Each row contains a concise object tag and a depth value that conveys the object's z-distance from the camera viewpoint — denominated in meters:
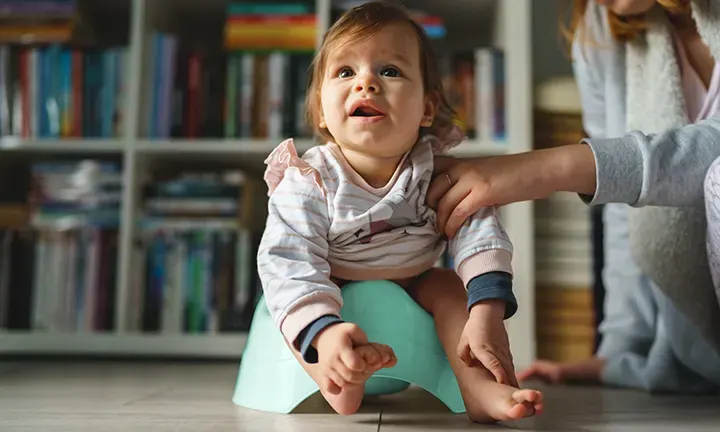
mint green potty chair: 0.74
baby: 0.68
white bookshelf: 1.46
